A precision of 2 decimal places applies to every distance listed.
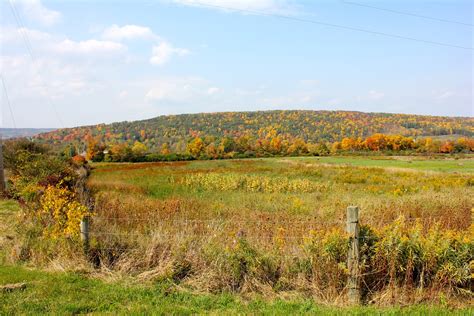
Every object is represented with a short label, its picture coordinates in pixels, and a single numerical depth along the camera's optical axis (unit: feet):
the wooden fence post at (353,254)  19.52
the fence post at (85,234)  24.31
